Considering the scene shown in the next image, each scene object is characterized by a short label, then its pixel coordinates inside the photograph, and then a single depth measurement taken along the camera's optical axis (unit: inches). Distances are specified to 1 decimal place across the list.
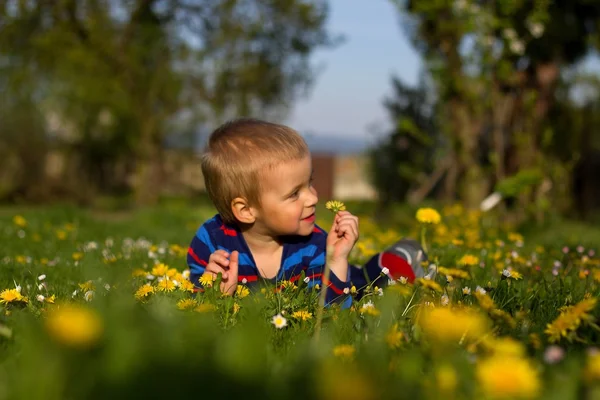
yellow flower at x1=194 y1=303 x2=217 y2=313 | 87.0
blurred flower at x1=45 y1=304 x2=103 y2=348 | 49.5
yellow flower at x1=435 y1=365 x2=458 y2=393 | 52.8
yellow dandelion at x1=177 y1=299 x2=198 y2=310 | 92.3
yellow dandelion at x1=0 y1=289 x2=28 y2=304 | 99.4
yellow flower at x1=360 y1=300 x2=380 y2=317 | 84.6
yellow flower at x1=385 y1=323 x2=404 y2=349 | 72.2
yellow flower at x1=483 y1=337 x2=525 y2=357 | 57.9
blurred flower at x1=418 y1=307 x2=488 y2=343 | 56.9
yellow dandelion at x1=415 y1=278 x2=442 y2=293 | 90.0
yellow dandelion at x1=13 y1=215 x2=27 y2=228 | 233.6
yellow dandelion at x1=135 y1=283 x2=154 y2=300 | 99.8
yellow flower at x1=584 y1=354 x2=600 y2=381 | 54.3
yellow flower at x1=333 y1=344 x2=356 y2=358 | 71.0
